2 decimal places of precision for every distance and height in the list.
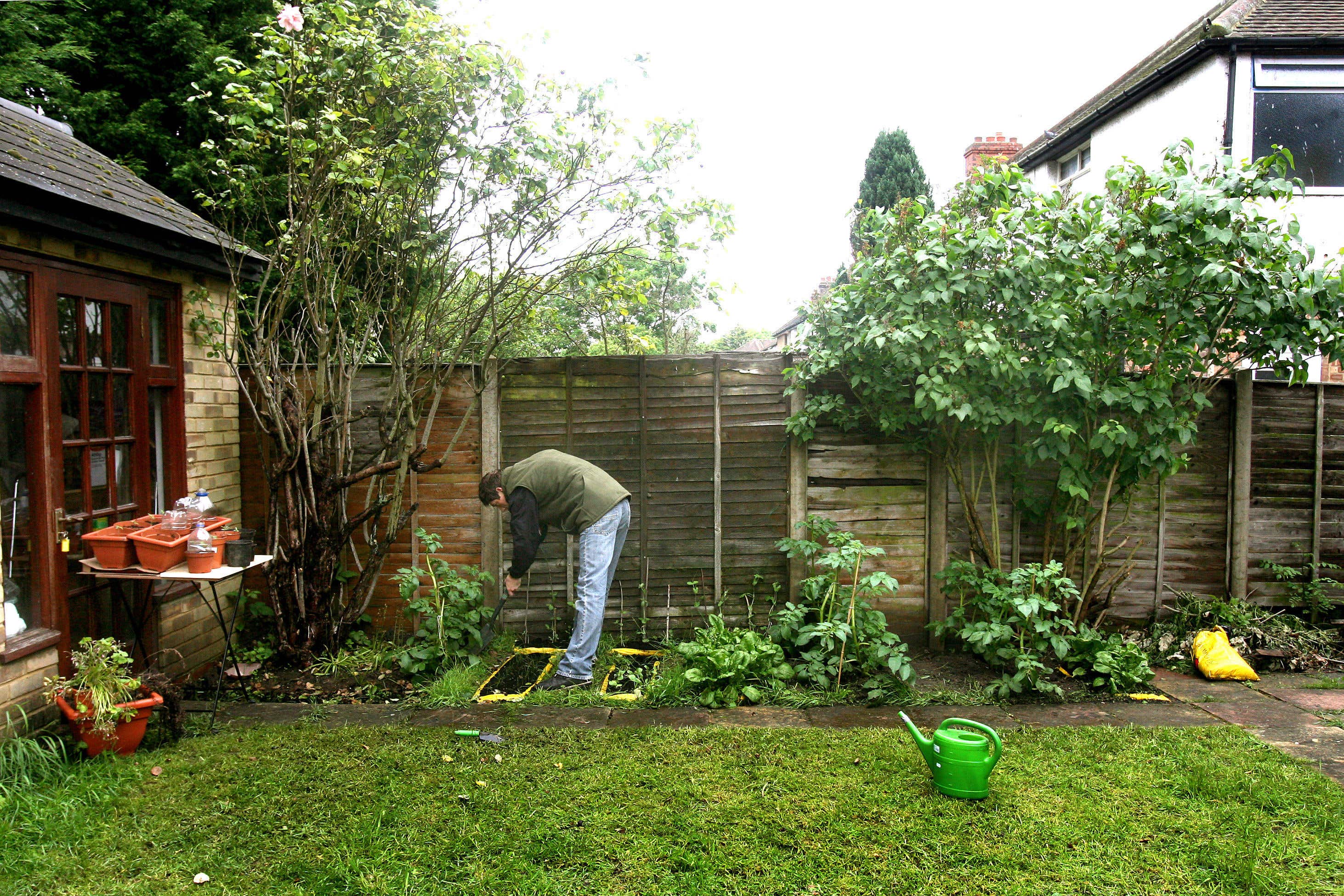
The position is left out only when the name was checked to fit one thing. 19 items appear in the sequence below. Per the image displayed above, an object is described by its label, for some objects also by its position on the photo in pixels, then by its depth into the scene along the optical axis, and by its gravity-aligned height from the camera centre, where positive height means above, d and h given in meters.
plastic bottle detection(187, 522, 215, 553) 4.30 -0.74
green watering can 3.42 -1.54
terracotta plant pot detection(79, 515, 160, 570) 4.11 -0.73
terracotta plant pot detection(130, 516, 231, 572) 4.16 -0.75
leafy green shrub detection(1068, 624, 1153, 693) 4.94 -1.61
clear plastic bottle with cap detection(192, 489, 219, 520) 4.60 -0.56
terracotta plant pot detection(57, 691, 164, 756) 3.75 -1.59
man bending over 5.07 -0.71
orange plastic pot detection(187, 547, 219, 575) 4.30 -0.86
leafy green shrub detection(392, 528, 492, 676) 5.20 -1.43
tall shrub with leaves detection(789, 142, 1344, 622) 4.71 +0.61
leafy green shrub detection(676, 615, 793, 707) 4.80 -1.62
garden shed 3.83 +0.11
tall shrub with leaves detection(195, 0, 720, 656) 4.85 +1.24
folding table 4.13 -0.91
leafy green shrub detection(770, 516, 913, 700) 4.89 -1.42
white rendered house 9.82 +4.08
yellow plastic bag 5.18 -1.66
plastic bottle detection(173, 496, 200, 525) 4.50 -0.58
